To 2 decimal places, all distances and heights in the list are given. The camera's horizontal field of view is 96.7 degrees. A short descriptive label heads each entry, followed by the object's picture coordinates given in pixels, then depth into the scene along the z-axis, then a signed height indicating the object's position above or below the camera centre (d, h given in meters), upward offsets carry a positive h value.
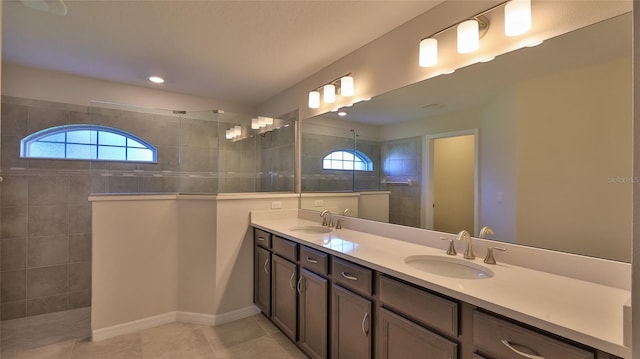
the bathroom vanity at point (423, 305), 0.90 -0.51
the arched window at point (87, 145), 2.86 +0.35
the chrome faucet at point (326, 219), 2.69 -0.38
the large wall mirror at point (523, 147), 1.17 +0.18
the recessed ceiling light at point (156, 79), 3.11 +1.11
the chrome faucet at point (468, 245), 1.55 -0.35
